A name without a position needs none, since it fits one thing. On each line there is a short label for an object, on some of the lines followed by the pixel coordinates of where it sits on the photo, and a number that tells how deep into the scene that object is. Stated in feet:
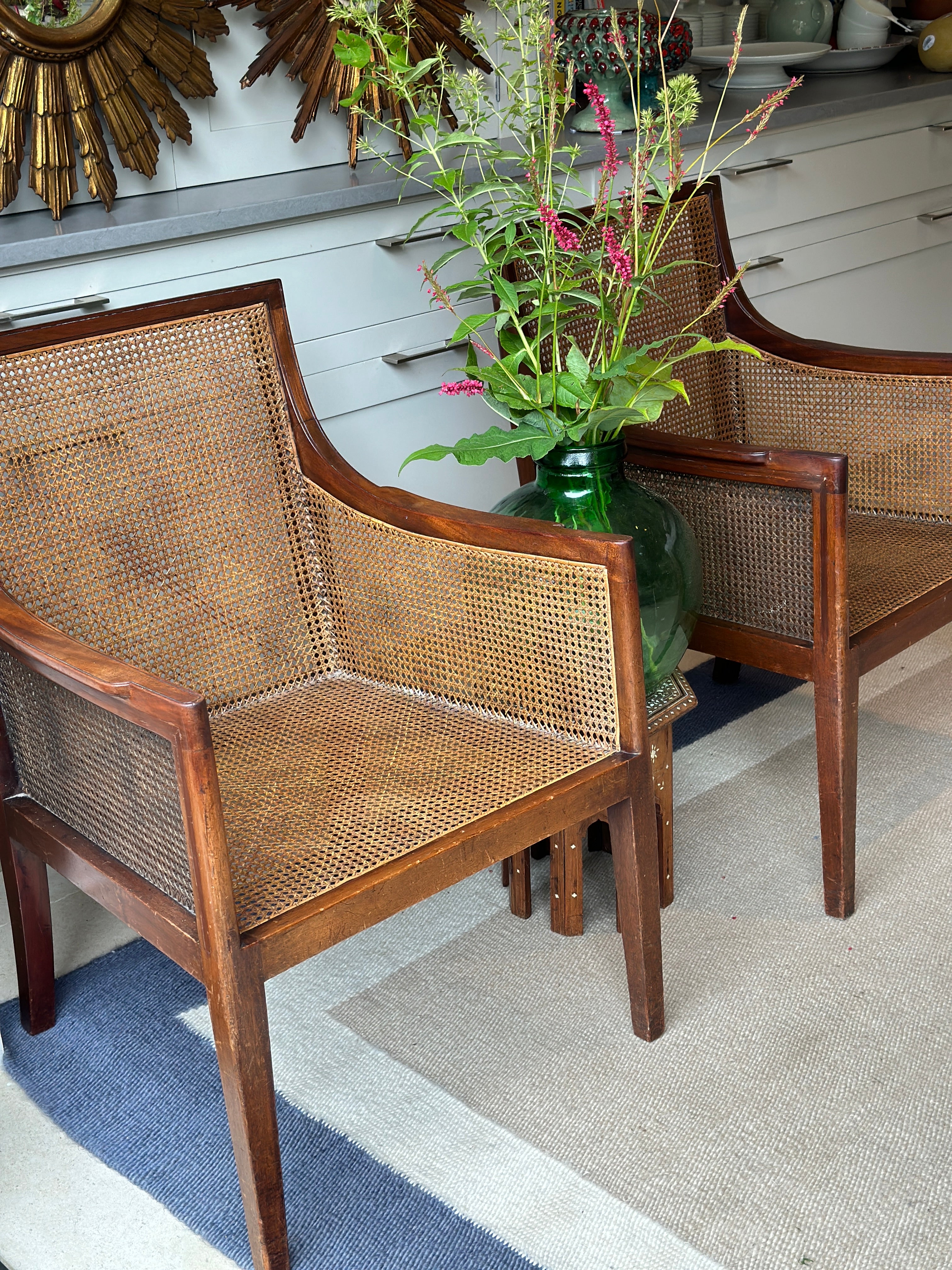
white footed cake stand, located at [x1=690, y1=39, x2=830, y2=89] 9.57
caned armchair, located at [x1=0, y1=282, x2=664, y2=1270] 3.75
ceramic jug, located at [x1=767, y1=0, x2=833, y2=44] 10.83
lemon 10.78
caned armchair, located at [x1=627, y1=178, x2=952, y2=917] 5.34
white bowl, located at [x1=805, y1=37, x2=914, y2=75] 10.86
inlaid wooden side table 5.29
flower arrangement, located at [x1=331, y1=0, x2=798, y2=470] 4.61
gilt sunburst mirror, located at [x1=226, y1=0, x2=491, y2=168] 7.17
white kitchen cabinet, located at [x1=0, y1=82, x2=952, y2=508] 6.28
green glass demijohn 4.99
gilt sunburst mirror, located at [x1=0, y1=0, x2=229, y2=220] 6.25
